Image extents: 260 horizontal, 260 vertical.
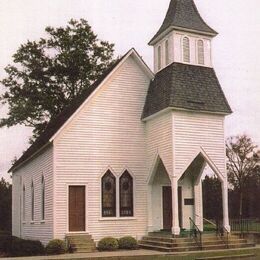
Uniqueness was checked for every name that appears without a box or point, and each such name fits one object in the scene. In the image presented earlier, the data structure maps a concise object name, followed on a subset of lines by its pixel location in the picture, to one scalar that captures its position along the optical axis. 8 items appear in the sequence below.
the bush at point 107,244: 25.91
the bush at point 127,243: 26.25
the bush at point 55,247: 24.80
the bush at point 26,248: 24.27
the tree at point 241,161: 73.12
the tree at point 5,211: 57.84
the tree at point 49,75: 46.09
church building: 26.62
